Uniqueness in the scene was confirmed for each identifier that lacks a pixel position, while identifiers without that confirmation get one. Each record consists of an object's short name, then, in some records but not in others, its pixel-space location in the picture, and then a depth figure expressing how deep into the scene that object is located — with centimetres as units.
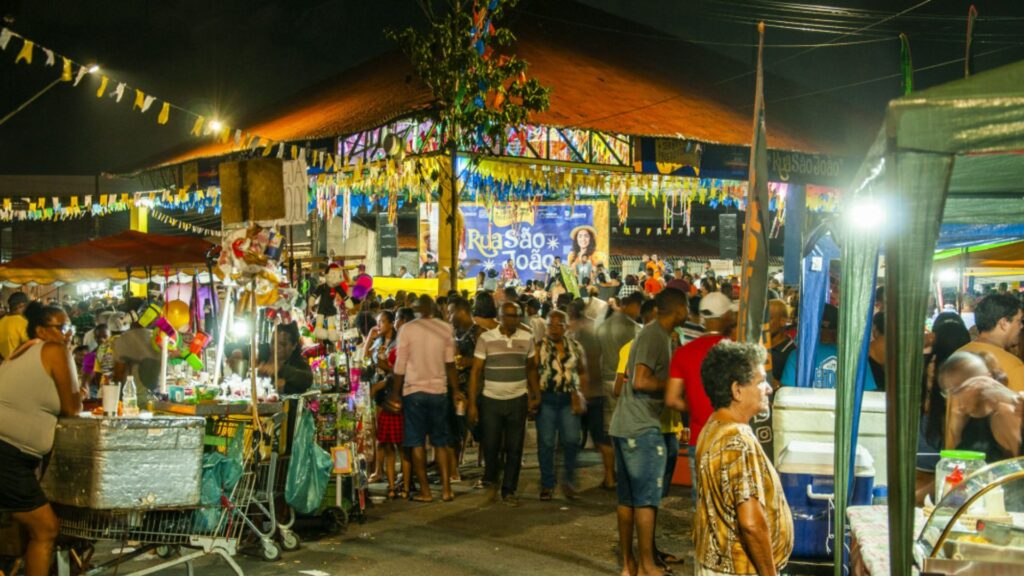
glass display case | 373
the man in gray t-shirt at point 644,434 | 716
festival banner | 2162
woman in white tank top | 601
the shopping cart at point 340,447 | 891
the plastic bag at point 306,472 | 815
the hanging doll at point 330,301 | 1057
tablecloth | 416
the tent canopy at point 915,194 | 314
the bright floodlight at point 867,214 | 466
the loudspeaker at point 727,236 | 2281
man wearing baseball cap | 669
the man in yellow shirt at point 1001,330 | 632
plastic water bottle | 760
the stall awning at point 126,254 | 1083
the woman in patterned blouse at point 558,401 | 1027
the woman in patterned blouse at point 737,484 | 397
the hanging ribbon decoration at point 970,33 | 1114
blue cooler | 606
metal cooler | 575
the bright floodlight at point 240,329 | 1082
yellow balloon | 1013
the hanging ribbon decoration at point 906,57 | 783
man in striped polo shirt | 994
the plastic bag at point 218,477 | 679
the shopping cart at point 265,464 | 781
